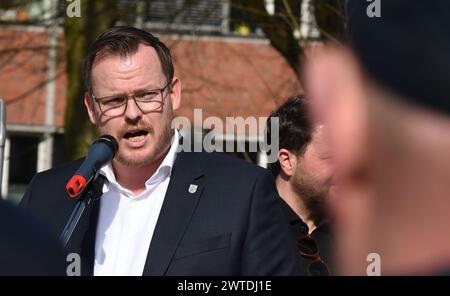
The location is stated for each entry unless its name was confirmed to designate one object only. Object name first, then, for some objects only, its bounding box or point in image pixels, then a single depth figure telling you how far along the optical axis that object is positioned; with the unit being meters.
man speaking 5.05
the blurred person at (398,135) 1.59
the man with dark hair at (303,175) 6.41
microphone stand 4.57
